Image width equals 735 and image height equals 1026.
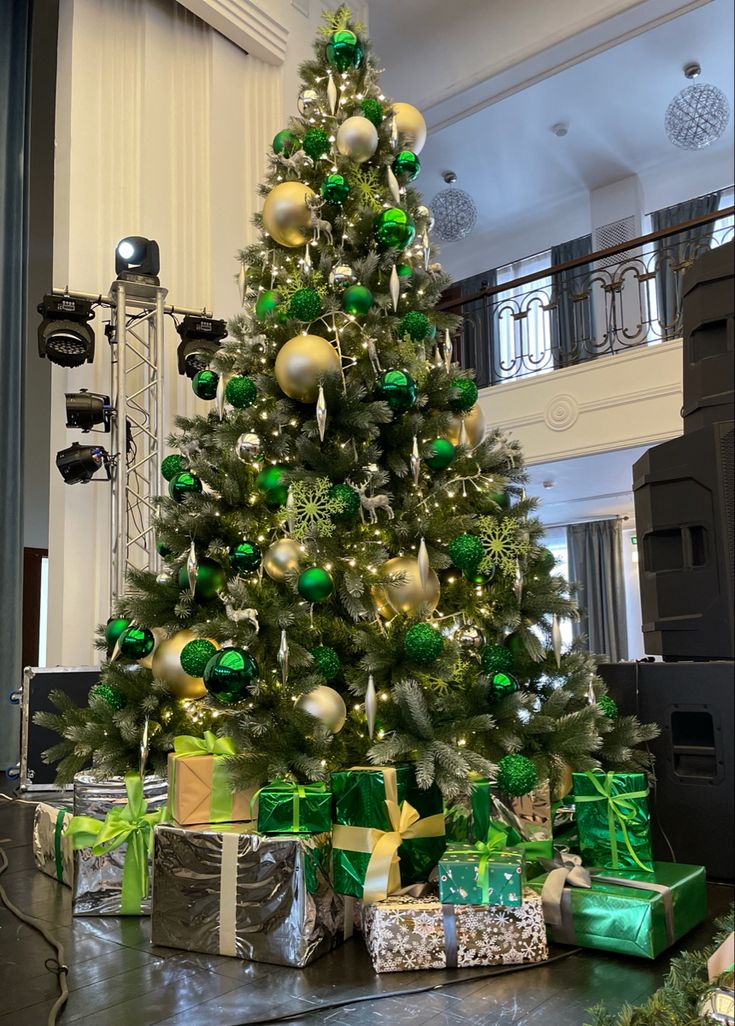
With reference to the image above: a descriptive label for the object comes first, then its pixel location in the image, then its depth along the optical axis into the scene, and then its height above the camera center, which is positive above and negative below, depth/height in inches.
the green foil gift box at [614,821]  72.7 -18.0
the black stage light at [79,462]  143.6 +26.2
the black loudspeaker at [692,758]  87.7 -16.1
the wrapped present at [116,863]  79.0 -22.5
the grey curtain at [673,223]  300.7 +138.6
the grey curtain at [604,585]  410.0 +10.6
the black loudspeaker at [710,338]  72.6 +23.4
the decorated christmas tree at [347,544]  78.0 +7.0
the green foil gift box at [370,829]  67.7 -17.2
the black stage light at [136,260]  152.3 +62.8
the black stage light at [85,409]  144.5 +35.1
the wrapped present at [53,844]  89.8 -23.9
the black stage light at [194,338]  158.7 +51.3
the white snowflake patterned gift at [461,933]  64.6 -24.0
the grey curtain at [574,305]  331.0 +119.6
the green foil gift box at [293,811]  67.9 -15.3
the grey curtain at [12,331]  211.8 +73.4
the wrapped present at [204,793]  72.9 -14.8
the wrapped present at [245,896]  65.8 -21.7
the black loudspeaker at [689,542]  73.5 +5.8
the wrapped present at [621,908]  64.9 -23.2
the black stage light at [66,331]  144.1 +48.1
